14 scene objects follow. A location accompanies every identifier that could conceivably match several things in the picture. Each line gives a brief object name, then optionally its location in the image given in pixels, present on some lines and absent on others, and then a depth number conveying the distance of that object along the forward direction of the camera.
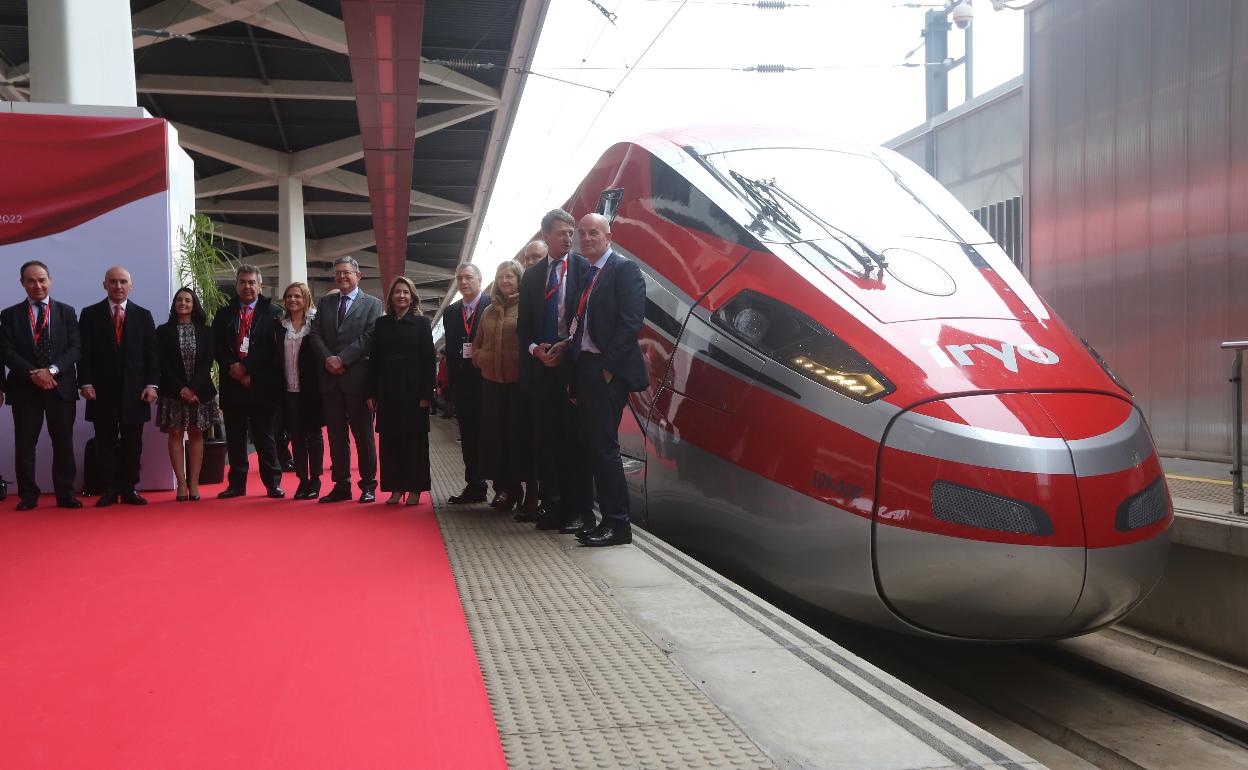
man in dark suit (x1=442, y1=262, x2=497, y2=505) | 6.02
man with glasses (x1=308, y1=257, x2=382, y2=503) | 6.01
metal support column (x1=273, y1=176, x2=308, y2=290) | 21.55
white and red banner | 6.43
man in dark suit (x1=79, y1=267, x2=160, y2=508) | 6.02
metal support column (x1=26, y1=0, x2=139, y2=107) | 7.31
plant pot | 7.40
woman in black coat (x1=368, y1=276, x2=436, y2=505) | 5.82
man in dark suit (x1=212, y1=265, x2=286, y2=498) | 6.31
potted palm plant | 7.11
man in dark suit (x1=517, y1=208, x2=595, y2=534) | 4.80
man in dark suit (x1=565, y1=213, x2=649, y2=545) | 4.31
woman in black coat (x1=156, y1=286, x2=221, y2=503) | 6.18
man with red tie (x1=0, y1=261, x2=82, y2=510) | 5.83
